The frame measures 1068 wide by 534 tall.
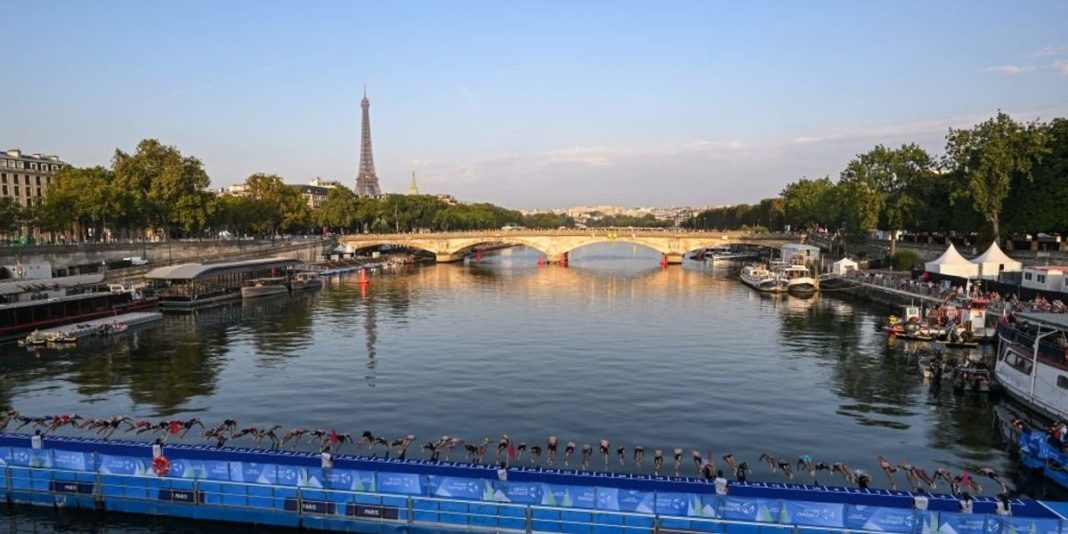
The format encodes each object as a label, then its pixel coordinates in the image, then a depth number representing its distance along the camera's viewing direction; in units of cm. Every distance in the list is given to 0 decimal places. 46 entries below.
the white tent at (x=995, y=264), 7344
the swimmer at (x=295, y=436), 3143
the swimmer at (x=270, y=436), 3169
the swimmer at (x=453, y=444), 2954
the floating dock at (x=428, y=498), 2106
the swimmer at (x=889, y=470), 2744
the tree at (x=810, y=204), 13825
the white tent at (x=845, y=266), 10306
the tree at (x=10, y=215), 10312
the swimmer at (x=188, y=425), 3266
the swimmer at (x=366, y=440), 3062
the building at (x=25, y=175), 14862
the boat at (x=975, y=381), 4178
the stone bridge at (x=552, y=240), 15862
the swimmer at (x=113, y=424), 3166
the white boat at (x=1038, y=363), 3573
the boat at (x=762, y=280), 10094
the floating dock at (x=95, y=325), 6121
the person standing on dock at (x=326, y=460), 2381
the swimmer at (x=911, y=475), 2709
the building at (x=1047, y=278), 5775
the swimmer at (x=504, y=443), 2915
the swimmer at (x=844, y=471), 2681
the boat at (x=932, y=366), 4541
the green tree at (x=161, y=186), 11362
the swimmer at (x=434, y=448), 2848
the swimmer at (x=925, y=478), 2700
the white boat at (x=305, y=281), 10575
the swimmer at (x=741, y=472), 2702
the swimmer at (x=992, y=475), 2788
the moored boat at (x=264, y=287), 9544
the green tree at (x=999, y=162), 8388
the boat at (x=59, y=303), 6250
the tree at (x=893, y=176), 10581
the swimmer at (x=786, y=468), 2814
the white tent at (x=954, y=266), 7619
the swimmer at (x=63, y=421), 3180
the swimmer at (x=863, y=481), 2481
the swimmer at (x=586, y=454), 2970
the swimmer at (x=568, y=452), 2977
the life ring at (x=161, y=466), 2500
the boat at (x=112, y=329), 6395
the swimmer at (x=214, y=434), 3041
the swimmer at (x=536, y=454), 2963
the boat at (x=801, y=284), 9969
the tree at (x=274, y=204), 15388
